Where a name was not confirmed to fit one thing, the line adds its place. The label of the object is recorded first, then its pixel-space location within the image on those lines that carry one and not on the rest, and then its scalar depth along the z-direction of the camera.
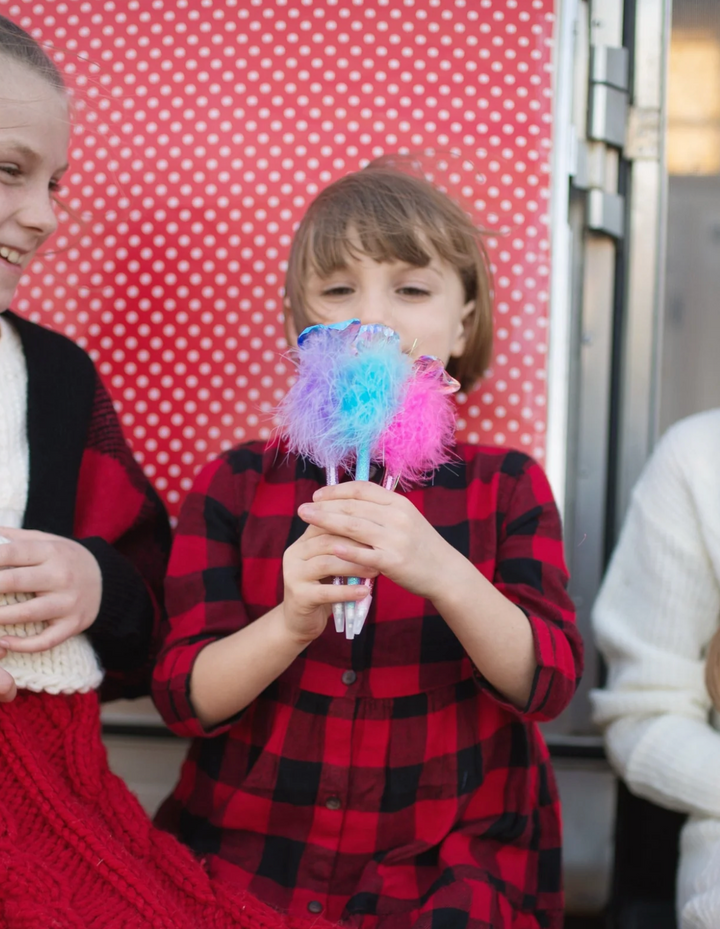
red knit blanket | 1.04
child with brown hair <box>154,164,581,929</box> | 1.19
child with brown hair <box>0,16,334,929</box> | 1.08
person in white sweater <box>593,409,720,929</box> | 1.40
